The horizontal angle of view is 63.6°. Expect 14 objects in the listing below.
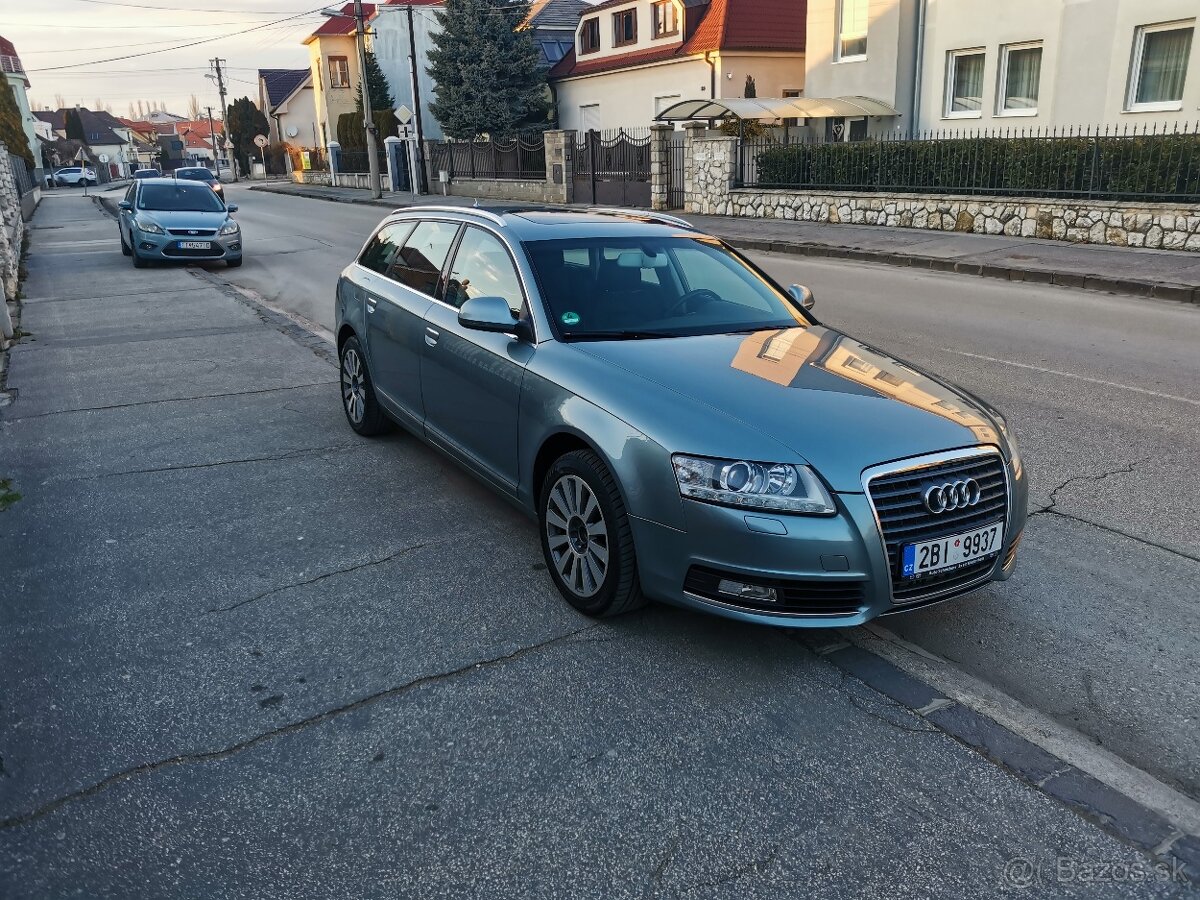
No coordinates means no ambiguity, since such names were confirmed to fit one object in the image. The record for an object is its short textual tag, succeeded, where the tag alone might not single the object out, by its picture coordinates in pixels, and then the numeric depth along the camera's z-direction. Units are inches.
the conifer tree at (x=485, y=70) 1551.4
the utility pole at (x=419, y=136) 1557.6
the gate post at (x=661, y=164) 1030.4
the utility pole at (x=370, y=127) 1525.6
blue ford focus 671.8
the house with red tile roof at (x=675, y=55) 1352.1
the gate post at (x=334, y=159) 2080.5
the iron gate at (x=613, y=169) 1077.1
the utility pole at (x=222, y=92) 3417.8
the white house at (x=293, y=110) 3189.0
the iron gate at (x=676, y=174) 1030.4
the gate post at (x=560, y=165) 1197.7
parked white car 3179.1
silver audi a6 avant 133.6
